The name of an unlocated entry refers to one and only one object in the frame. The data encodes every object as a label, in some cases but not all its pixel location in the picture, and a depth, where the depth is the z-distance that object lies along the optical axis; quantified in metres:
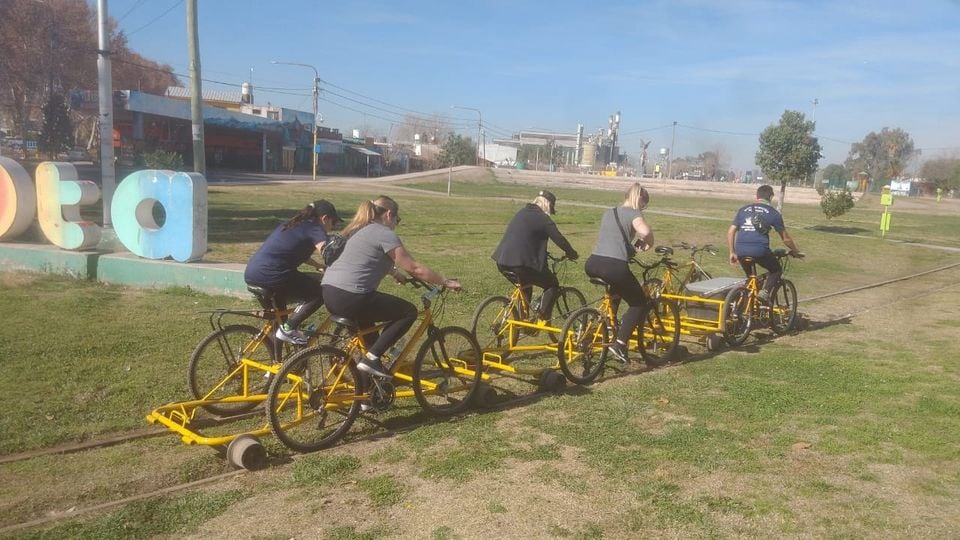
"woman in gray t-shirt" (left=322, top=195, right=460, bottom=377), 5.38
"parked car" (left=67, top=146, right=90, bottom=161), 47.38
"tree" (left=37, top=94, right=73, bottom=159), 42.16
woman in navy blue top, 5.95
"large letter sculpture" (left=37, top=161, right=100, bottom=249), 10.72
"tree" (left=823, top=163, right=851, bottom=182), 93.86
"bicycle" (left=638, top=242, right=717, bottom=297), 8.68
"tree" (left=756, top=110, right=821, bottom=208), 29.98
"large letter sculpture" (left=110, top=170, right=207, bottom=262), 10.12
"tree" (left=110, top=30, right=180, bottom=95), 56.84
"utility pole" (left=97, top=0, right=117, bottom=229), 15.07
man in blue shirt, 9.19
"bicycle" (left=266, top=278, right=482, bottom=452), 5.14
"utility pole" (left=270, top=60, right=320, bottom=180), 57.91
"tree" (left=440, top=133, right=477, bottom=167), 91.31
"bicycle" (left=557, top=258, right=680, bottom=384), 6.98
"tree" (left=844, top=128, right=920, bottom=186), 106.38
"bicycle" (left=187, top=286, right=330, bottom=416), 5.53
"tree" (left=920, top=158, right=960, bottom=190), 93.06
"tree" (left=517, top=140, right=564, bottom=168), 126.95
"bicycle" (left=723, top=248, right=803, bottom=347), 8.85
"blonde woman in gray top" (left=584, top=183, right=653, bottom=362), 7.07
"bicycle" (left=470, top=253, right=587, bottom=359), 7.38
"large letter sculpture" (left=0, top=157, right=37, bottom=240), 10.96
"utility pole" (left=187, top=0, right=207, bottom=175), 14.21
